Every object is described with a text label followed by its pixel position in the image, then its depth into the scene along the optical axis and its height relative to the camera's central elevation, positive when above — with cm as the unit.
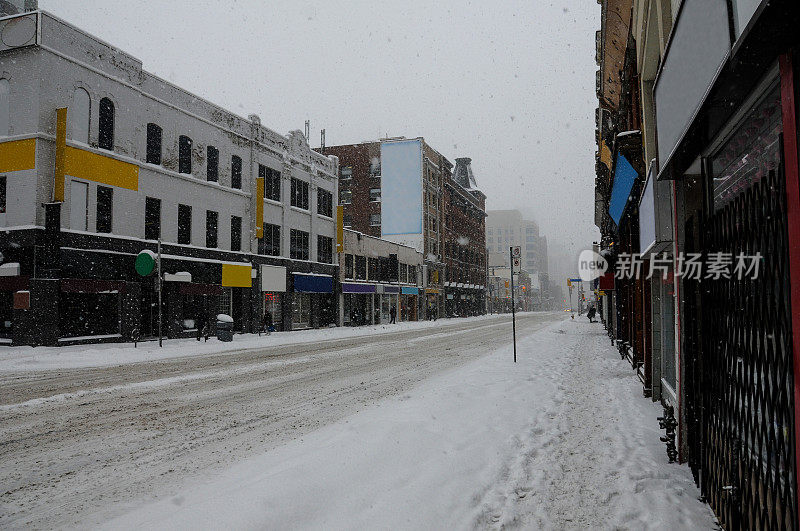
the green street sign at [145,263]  2123 +138
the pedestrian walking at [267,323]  3109 -159
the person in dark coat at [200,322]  2370 -117
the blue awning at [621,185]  1087 +247
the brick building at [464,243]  7025 +798
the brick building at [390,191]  5906 +1201
